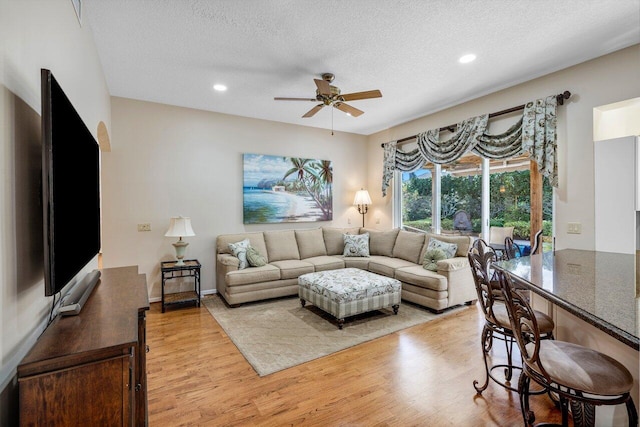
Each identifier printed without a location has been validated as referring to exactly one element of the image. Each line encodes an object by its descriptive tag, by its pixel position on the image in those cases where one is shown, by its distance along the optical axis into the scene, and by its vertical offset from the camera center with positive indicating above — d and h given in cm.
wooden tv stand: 90 -52
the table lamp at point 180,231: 398 -28
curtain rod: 326 +122
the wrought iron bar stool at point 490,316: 192 -73
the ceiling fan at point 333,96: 304 +121
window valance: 337 +89
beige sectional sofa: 383 -82
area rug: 274 -130
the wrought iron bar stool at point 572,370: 125 -73
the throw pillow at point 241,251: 428 -59
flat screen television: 110 +10
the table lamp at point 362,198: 591 +22
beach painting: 497 +35
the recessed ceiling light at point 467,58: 299 +151
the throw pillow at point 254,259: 433 -71
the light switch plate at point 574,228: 317 -21
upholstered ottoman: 330 -95
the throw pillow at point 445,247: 411 -53
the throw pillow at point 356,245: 505 -61
